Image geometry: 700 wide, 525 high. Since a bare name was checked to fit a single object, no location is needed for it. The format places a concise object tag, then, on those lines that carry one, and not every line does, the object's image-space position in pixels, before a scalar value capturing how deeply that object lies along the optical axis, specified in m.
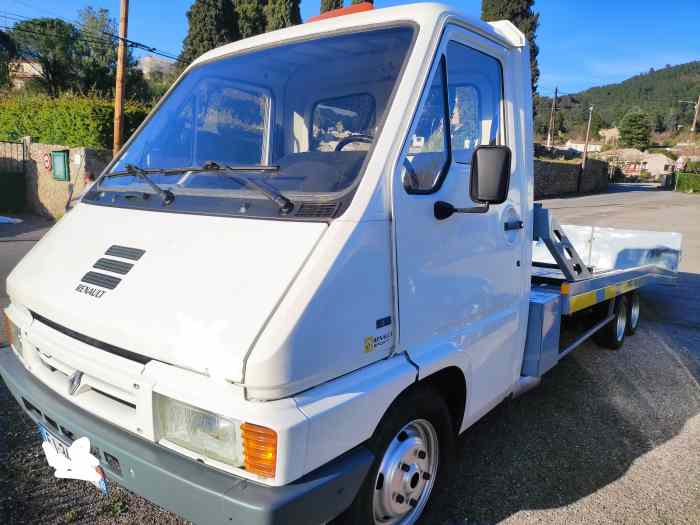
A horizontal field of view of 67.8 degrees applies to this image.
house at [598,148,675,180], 76.88
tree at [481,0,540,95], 34.72
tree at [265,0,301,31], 34.88
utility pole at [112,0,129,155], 13.85
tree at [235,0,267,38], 36.59
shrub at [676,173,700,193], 44.19
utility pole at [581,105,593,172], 39.16
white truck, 1.81
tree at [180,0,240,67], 35.41
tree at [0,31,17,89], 34.06
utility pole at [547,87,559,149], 52.78
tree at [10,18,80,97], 35.56
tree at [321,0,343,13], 32.53
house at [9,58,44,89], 36.55
